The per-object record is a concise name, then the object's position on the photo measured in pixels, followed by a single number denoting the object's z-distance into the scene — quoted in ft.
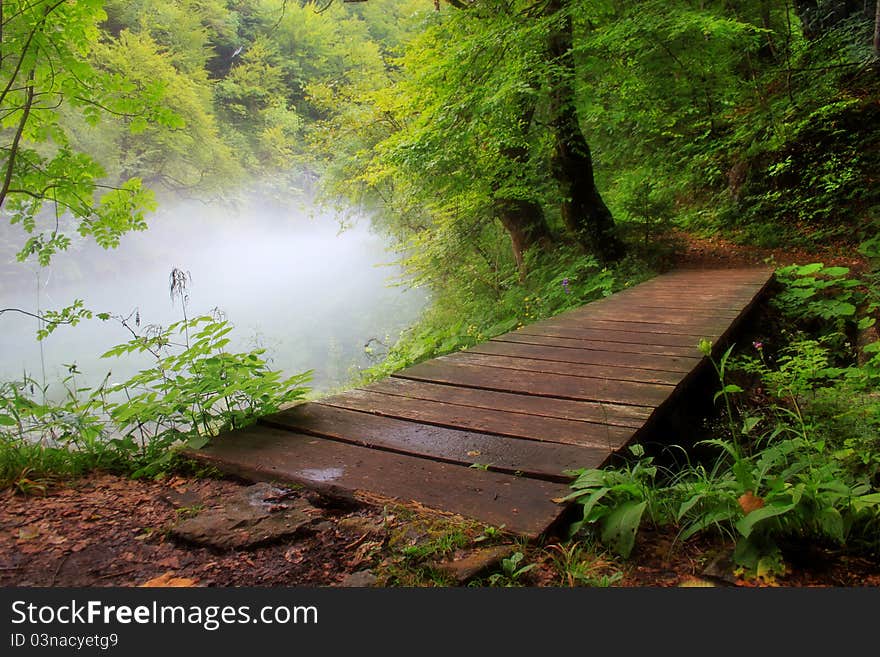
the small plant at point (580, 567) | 4.12
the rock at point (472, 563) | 4.11
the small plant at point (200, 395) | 7.62
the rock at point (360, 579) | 4.08
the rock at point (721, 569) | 3.97
